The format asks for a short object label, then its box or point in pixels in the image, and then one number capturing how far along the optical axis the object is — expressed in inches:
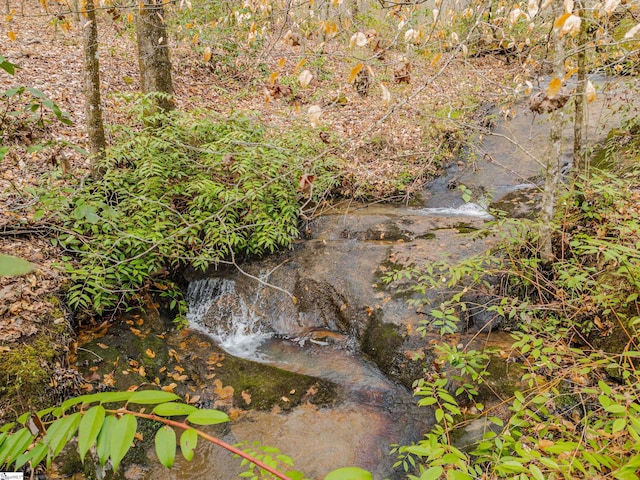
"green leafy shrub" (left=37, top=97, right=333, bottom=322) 197.3
